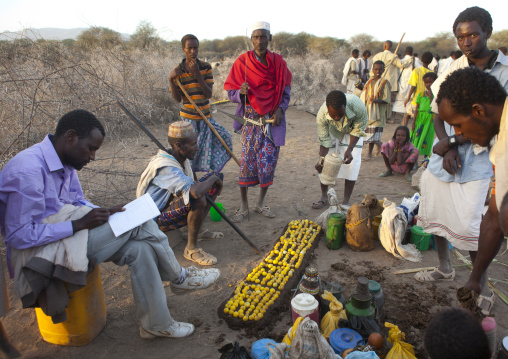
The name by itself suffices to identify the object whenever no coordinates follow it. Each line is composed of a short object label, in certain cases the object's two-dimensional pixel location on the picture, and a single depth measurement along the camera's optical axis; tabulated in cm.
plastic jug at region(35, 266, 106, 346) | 248
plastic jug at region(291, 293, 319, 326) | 247
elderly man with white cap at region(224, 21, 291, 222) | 467
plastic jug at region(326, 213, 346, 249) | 401
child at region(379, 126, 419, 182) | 646
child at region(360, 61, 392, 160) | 718
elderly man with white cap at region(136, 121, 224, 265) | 336
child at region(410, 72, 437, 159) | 682
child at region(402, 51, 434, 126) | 833
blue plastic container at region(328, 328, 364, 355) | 226
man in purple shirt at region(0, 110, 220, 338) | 215
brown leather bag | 389
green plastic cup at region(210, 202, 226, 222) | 471
